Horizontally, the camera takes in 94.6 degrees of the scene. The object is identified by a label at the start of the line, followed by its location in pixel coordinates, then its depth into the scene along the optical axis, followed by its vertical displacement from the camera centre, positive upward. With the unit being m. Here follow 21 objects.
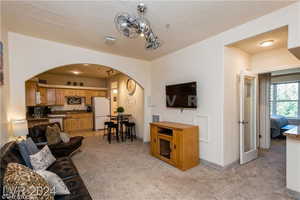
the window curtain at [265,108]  4.08 -0.34
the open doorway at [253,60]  2.67 +0.83
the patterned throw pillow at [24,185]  1.05 -0.69
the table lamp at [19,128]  2.63 -0.57
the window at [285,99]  6.30 -0.12
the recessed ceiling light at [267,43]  2.71 +1.08
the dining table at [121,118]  5.12 -0.77
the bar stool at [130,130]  5.23 -1.30
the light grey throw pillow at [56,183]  1.44 -0.89
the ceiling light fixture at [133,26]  1.61 +0.86
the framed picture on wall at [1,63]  2.20 +0.58
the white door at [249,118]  3.17 -0.51
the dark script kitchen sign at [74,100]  7.05 -0.08
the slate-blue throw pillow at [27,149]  1.92 -0.74
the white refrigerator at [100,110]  6.95 -0.63
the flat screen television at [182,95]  3.19 +0.06
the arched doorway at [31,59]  2.78 +0.90
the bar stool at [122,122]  5.25 -0.96
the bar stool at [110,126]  4.94 -1.01
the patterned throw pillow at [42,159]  1.97 -0.91
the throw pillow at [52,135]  3.25 -0.88
